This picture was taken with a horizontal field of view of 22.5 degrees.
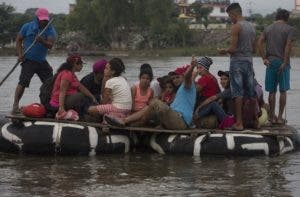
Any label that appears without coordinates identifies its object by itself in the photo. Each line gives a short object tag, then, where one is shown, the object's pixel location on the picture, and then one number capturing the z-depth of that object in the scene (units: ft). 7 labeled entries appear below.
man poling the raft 37.52
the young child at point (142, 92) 34.24
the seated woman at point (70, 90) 33.91
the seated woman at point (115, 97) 33.76
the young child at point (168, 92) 35.45
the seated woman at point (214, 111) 34.40
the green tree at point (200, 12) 416.05
